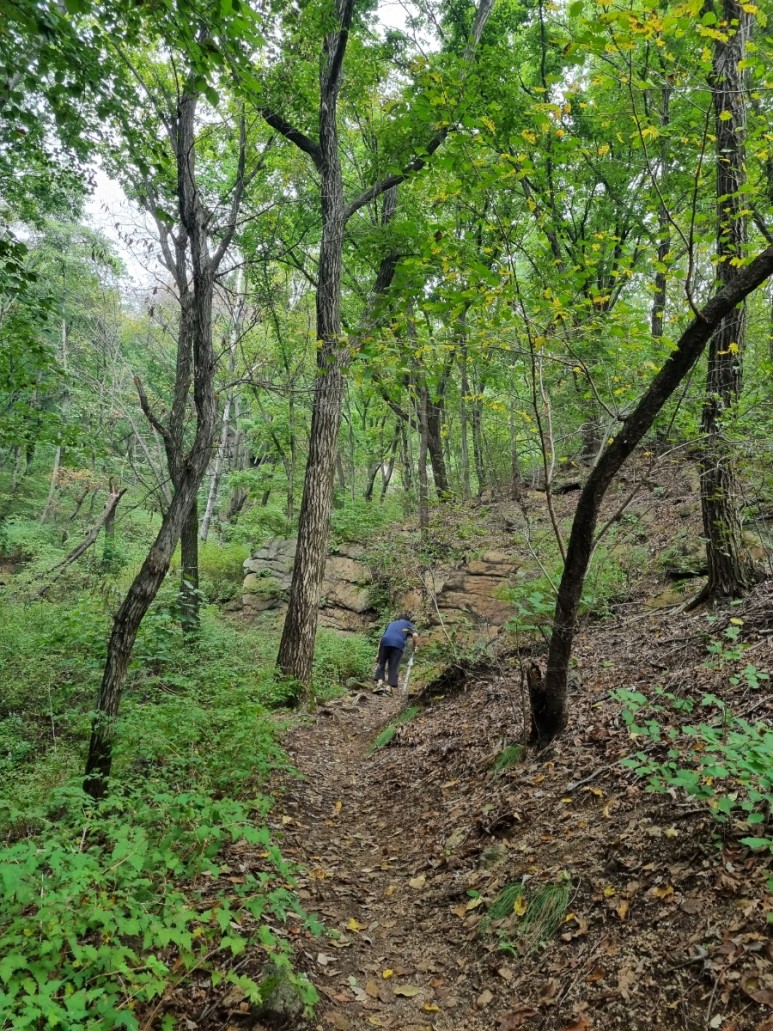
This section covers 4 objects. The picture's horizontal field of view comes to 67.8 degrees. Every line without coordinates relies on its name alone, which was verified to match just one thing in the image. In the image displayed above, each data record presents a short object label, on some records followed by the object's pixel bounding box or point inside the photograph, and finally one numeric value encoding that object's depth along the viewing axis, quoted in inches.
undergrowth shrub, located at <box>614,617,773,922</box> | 108.5
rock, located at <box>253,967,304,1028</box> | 108.3
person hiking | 413.4
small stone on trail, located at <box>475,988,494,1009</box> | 117.9
